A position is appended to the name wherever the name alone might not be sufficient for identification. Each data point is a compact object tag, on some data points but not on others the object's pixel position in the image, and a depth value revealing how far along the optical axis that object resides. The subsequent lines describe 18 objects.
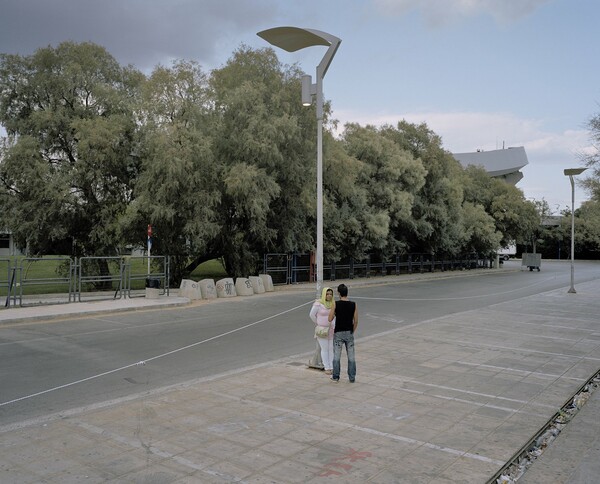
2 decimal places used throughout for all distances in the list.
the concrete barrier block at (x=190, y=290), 21.86
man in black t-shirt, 8.62
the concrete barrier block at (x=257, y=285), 25.19
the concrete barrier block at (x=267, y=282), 26.23
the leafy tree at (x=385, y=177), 35.34
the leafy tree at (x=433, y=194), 40.56
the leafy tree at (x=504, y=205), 51.72
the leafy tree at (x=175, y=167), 23.08
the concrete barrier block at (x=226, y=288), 23.42
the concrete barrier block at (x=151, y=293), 20.42
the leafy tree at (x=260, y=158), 24.22
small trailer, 50.16
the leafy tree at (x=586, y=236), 74.69
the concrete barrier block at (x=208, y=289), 22.73
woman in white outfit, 9.04
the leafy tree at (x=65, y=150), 23.58
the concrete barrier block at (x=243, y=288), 24.41
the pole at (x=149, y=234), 22.28
